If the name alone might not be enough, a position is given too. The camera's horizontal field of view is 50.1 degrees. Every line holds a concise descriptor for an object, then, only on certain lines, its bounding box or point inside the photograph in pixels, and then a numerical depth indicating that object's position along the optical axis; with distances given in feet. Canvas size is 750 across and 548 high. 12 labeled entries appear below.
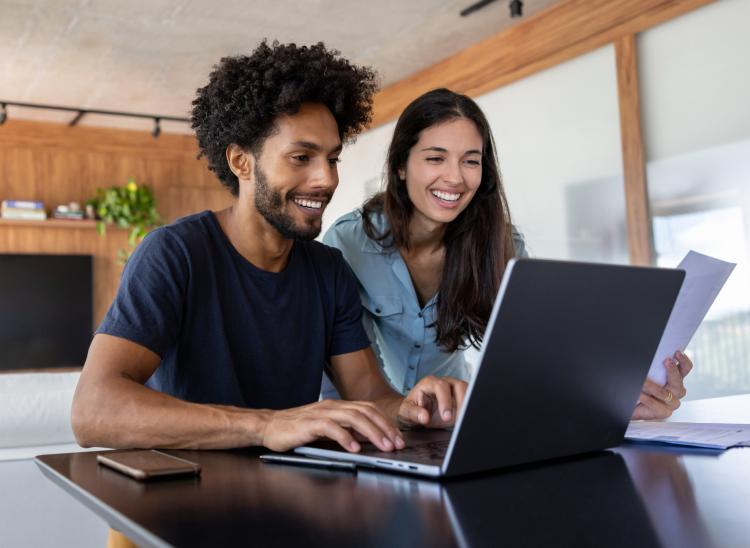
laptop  2.53
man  3.77
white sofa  6.63
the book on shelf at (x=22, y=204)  21.83
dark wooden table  1.98
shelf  21.87
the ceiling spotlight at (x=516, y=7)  14.01
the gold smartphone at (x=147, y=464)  2.76
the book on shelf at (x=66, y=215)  22.54
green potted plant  23.03
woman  6.54
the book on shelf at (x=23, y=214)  21.80
